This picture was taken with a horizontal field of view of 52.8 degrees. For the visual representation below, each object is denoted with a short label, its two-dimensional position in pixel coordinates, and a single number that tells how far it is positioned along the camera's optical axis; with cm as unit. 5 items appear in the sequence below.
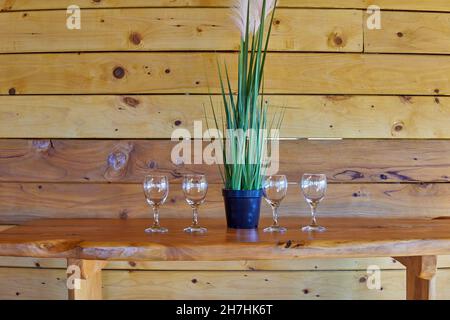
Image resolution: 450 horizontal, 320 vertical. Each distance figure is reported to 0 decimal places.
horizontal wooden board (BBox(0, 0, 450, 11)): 148
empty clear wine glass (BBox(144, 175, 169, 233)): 115
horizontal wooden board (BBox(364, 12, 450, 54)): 148
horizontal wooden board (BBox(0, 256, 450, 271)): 147
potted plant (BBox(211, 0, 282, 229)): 114
